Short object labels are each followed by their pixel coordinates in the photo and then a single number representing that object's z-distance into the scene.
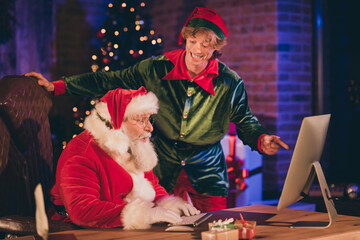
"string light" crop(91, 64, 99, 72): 4.83
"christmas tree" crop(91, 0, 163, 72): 4.89
